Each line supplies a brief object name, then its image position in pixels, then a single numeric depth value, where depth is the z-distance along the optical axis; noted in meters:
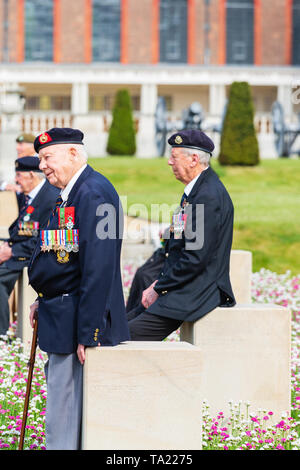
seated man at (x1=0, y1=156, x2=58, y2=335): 14.34
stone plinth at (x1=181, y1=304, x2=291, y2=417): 10.19
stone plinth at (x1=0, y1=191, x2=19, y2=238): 26.95
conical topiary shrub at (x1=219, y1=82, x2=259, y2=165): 39.89
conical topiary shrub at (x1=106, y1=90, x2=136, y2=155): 51.37
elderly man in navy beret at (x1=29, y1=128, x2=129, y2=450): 7.91
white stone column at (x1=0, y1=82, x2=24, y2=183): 36.28
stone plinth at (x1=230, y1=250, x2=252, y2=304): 14.32
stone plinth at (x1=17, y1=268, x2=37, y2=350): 14.29
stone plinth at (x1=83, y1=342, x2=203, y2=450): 7.98
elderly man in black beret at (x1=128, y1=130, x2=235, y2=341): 9.86
